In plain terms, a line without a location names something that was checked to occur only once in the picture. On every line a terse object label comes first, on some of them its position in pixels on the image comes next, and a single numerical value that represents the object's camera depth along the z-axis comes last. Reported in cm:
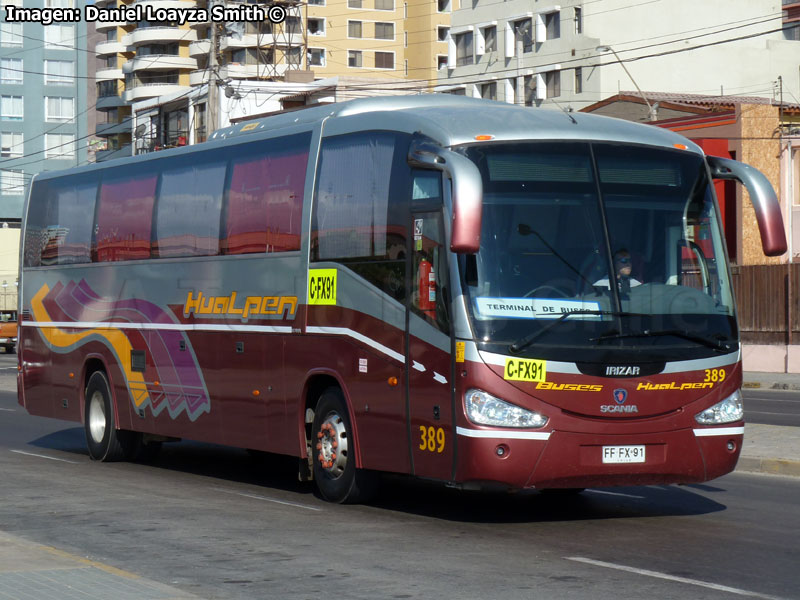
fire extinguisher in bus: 1102
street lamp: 5097
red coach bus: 1058
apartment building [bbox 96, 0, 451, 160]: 10069
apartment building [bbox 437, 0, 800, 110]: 7119
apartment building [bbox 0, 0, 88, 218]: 10838
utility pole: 3647
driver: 1082
